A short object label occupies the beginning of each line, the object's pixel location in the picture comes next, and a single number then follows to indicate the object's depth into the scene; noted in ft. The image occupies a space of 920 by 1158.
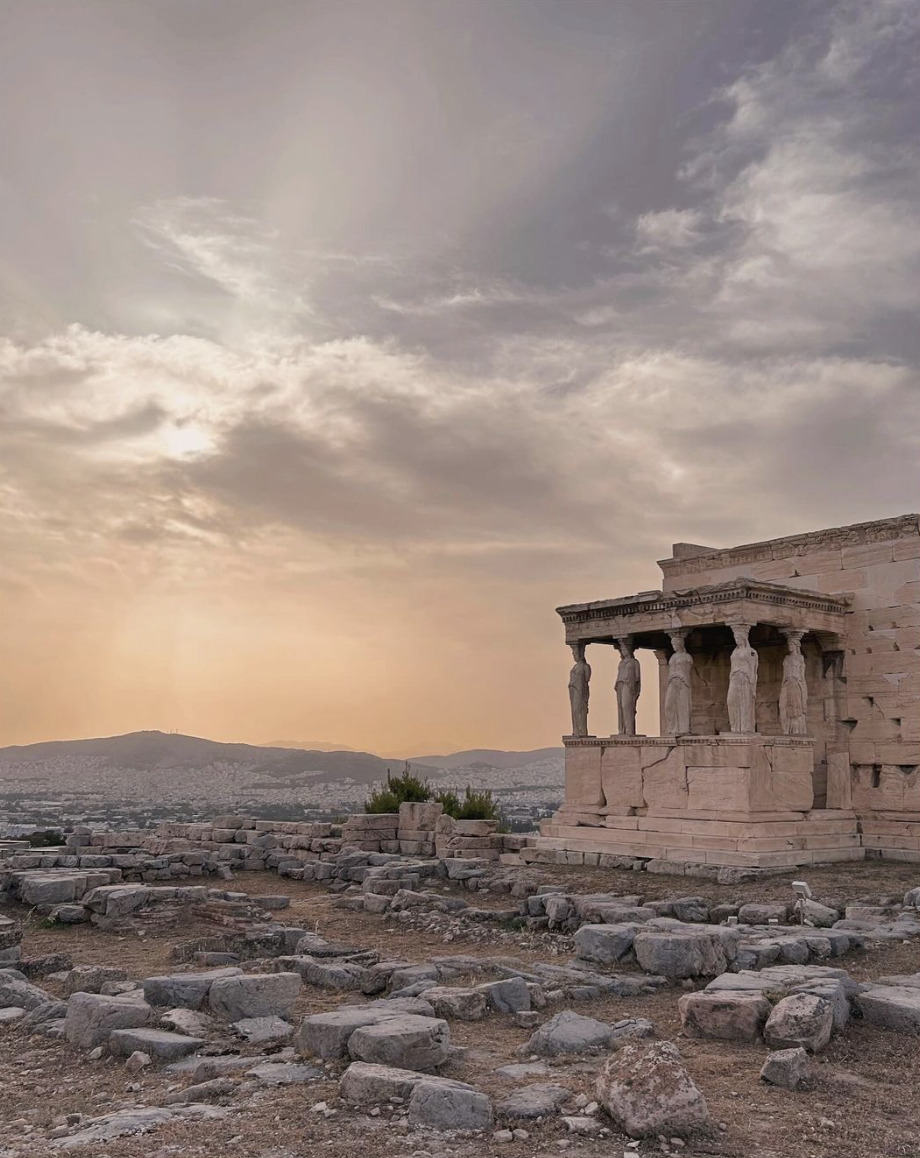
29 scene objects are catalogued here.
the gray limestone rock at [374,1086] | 17.99
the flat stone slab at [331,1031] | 20.70
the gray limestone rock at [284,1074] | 19.52
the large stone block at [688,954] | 29.19
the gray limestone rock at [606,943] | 31.14
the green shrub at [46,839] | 69.58
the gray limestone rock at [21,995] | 27.12
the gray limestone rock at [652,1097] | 16.69
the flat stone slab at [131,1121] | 16.69
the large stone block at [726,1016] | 22.50
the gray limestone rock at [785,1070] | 19.40
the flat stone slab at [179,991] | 25.38
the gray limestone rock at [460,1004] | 24.59
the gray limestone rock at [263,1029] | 22.85
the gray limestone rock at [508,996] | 25.53
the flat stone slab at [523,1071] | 19.94
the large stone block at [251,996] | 24.72
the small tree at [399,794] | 71.72
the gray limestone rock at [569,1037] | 21.63
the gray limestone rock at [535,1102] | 17.61
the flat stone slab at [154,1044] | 21.53
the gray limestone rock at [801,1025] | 21.76
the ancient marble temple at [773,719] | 53.57
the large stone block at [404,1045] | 19.70
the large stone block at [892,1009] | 23.09
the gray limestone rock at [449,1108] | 17.06
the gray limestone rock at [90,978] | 27.96
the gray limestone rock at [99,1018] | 22.81
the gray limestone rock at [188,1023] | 23.07
